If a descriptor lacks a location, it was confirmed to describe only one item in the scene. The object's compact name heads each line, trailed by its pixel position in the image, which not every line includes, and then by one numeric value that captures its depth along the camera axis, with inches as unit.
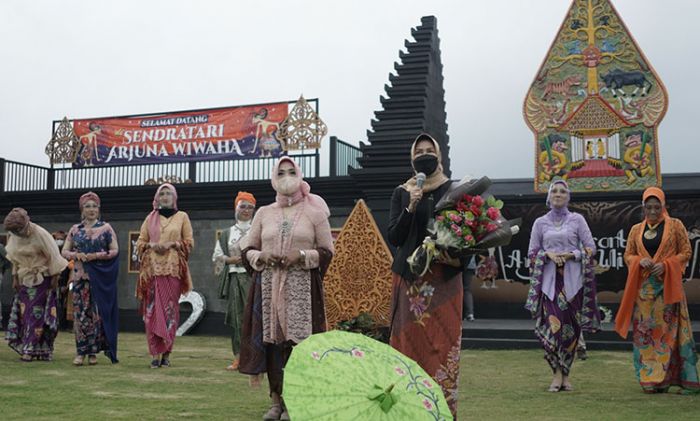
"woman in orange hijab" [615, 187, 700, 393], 274.8
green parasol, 110.2
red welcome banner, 609.0
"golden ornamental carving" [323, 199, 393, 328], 268.1
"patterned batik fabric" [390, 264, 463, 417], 168.4
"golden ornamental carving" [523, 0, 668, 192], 550.9
